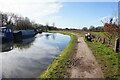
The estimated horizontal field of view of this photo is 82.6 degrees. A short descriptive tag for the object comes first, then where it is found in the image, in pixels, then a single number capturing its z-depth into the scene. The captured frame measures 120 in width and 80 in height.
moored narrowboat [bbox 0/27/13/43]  9.86
